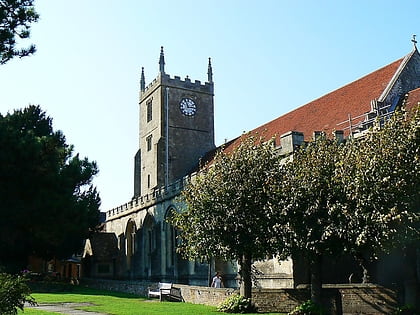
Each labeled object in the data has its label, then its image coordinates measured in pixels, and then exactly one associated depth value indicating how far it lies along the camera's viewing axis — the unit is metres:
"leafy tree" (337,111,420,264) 12.89
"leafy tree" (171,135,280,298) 16.48
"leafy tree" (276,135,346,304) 14.23
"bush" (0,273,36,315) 10.59
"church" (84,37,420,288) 25.33
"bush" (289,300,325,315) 14.83
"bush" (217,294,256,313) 17.08
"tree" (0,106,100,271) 25.23
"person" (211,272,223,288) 23.44
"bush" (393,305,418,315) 13.70
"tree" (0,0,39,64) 13.86
